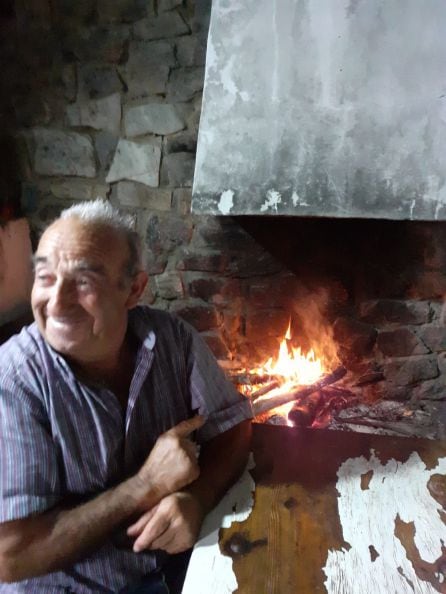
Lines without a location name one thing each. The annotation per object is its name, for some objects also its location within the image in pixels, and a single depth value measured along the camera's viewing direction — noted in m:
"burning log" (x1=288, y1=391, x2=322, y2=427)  2.23
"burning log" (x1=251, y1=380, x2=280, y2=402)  2.37
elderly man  0.99
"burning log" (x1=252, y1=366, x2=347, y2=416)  2.29
